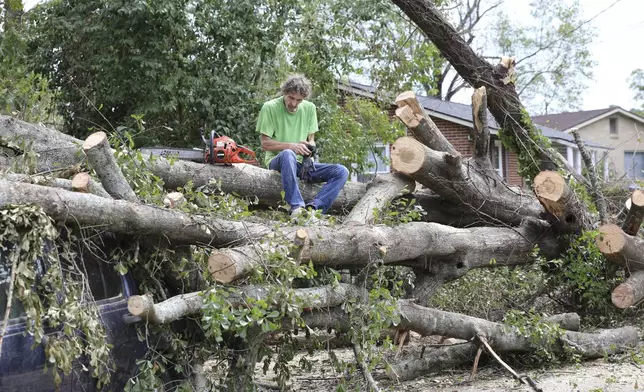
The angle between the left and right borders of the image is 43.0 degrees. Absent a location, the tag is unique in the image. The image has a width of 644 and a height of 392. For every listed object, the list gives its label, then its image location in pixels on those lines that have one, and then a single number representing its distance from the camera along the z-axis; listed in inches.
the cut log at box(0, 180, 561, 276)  192.7
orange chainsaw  304.0
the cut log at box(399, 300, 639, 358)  278.4
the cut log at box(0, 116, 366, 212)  275.3
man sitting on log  307.6
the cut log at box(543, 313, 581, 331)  327.6
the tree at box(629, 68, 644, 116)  2484.5
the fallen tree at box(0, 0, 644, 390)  206.4
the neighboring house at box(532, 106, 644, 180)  1493.6
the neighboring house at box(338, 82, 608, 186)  912.9
